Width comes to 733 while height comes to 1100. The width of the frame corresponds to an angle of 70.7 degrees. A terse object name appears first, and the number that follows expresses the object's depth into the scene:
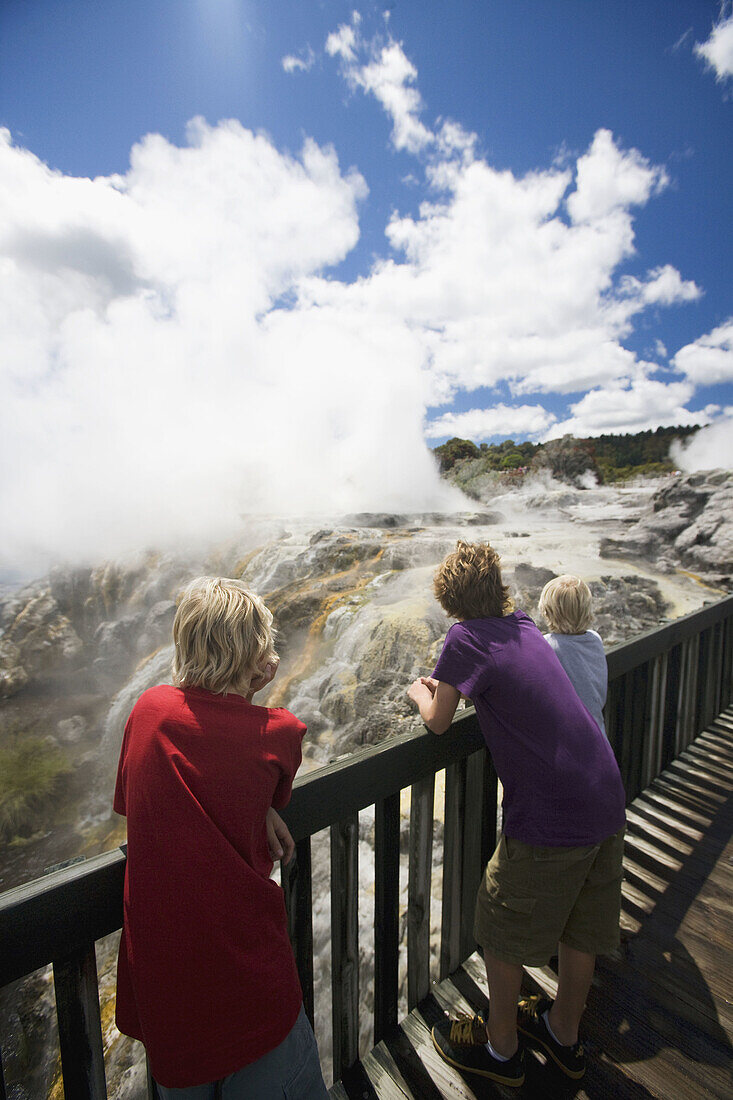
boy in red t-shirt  0.97
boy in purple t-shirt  1.48
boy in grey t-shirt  1.89
